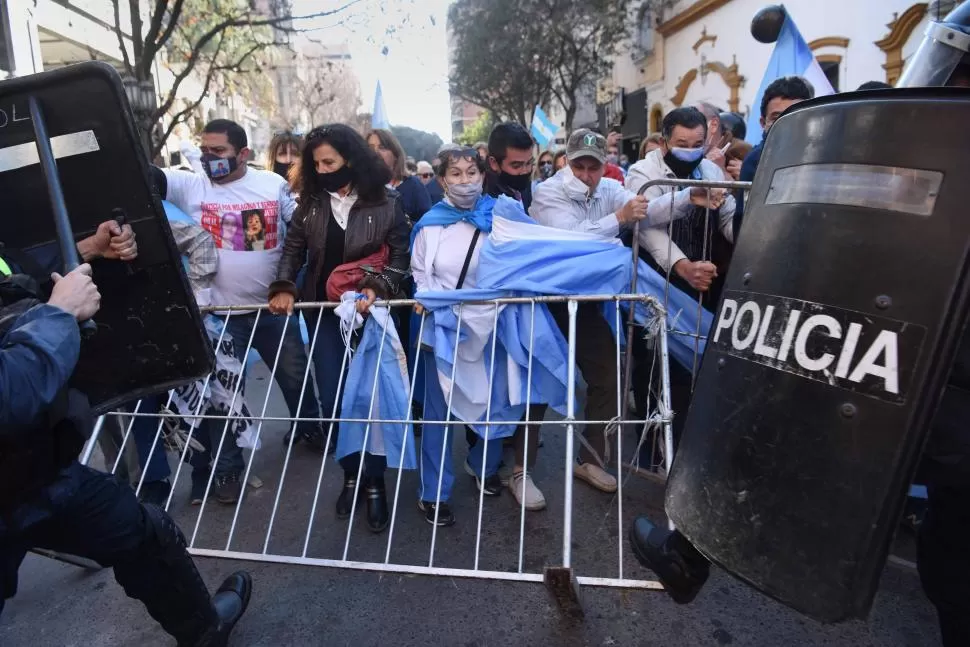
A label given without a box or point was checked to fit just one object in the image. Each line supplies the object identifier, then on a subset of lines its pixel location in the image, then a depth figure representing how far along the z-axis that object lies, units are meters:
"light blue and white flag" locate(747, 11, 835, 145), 5.27
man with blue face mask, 3.08
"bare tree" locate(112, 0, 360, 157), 6.41
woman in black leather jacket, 3.23
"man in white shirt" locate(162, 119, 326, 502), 3.47
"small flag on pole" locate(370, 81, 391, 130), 10.29
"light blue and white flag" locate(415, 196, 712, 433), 2.85
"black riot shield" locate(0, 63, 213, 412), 1.91
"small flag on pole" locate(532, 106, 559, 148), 12.66
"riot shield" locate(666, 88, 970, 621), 1.13
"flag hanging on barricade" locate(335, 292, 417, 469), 2.90
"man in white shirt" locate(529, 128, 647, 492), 3.20
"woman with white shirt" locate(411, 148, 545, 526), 3.03
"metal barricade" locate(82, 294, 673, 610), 2.62
